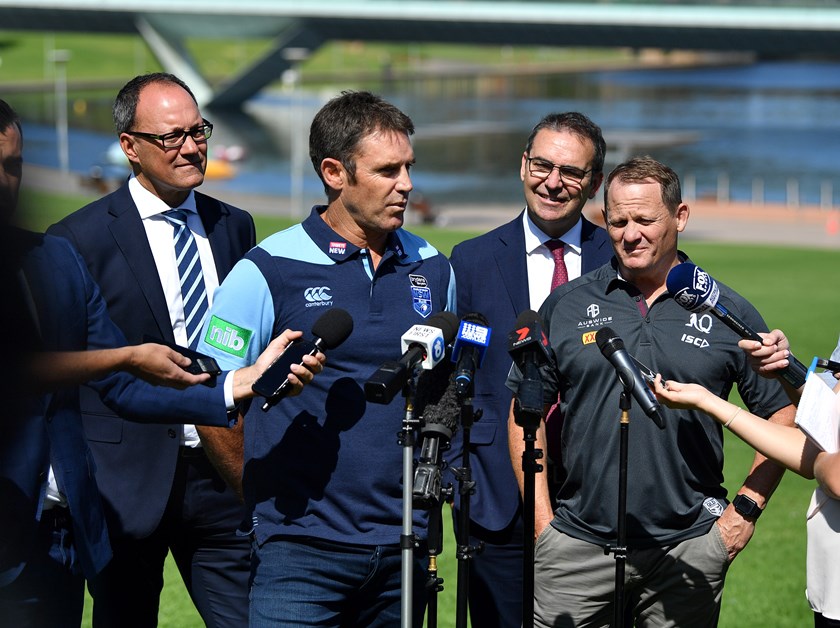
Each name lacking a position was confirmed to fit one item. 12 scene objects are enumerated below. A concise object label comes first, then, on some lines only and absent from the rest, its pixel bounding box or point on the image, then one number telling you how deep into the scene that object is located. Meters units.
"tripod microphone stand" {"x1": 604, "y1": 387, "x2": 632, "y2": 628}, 7.69
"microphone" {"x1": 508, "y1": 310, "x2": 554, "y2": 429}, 7.51
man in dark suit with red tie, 9.48
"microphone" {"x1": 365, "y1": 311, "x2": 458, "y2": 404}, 6.72
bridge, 119.25
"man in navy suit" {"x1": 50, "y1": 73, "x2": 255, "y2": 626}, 9.08
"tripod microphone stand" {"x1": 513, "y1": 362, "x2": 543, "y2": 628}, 7.51
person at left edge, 6.14
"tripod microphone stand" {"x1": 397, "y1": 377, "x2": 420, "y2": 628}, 7.09
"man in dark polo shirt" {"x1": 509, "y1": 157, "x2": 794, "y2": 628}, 8.41
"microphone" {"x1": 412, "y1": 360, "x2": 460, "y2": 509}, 7.12
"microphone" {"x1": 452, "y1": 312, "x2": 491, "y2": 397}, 7.38
